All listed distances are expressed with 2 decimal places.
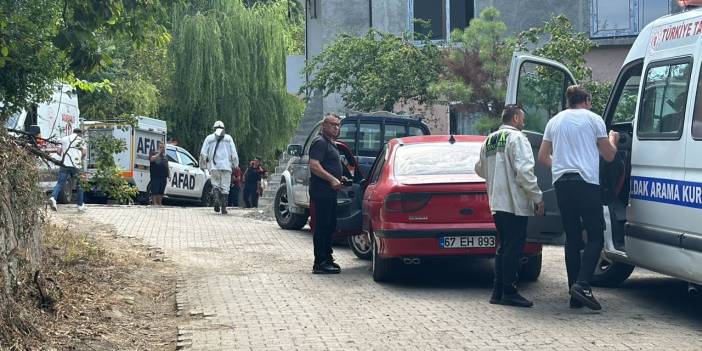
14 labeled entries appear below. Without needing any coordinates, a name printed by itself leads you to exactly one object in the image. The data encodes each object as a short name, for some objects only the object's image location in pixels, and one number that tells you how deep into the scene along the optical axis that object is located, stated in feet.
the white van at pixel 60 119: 67.83
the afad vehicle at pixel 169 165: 97.04
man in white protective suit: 70.04
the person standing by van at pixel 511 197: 31.40
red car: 34.55
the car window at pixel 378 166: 39.85
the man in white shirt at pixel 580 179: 30.60
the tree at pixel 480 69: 70.49
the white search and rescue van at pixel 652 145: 28.45
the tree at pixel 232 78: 125.59
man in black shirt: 39.09
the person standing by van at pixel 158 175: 88.53
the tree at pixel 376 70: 76.84
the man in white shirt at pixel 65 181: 62.72
